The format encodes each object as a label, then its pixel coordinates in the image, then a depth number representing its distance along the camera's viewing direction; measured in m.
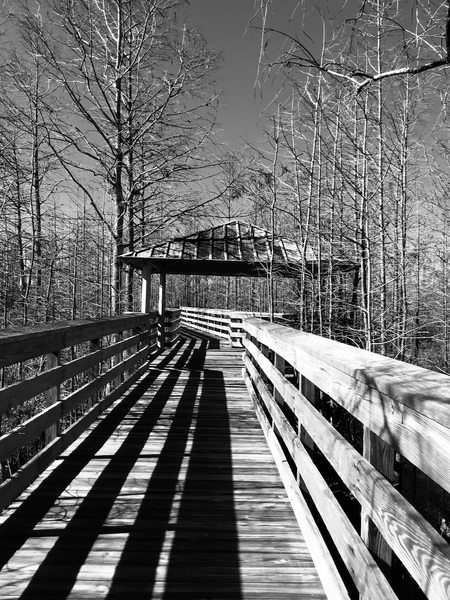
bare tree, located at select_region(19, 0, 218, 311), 11.17
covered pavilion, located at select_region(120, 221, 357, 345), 11.47
